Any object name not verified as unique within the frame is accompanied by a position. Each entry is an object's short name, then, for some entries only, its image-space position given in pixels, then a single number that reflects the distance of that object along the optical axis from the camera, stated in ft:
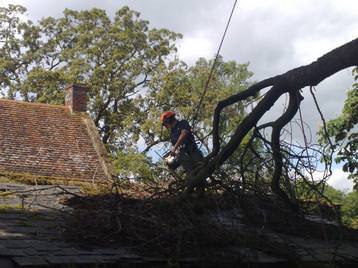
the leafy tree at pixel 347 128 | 33.87
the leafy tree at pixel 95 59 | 103.30
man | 21.49
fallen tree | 18.53
